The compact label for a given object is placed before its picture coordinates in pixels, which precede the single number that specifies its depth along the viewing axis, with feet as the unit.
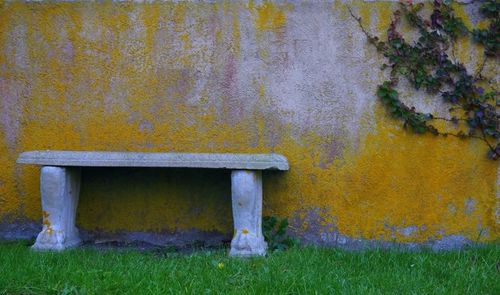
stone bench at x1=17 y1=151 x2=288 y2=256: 14.51
